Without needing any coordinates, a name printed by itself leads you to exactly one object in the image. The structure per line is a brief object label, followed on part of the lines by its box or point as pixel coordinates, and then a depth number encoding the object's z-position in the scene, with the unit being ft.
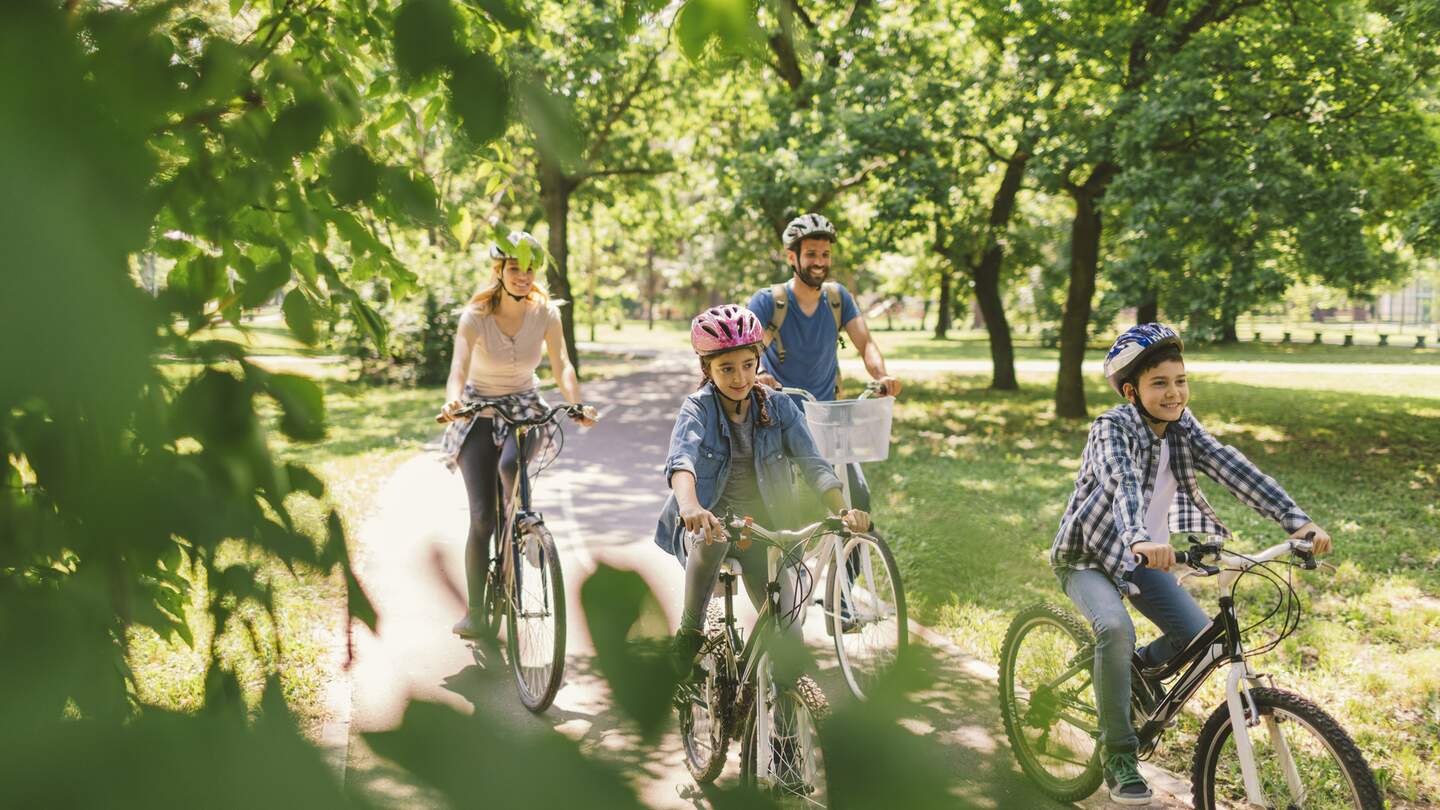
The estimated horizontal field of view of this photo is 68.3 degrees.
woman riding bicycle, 18.13
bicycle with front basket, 16.51
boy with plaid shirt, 12.25
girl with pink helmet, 12.39
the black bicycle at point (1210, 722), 10.64
